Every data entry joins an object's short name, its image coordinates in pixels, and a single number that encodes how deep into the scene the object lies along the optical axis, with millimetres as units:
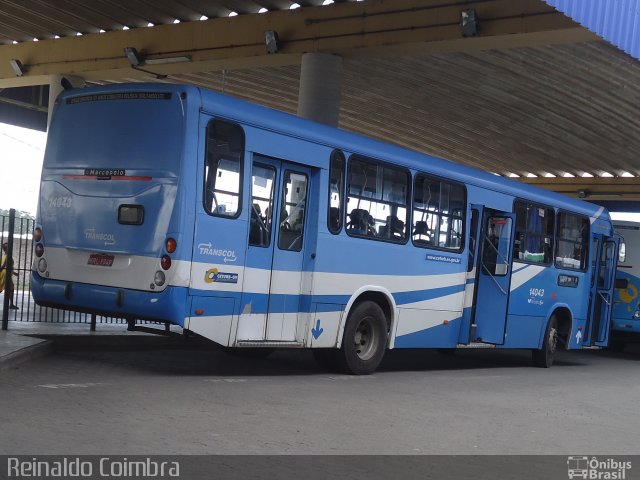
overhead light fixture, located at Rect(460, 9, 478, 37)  17109
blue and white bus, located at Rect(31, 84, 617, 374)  10328
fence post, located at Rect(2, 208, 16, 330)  13844
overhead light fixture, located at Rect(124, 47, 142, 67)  22219
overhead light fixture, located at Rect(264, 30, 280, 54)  19531
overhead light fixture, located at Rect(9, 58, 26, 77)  25539
